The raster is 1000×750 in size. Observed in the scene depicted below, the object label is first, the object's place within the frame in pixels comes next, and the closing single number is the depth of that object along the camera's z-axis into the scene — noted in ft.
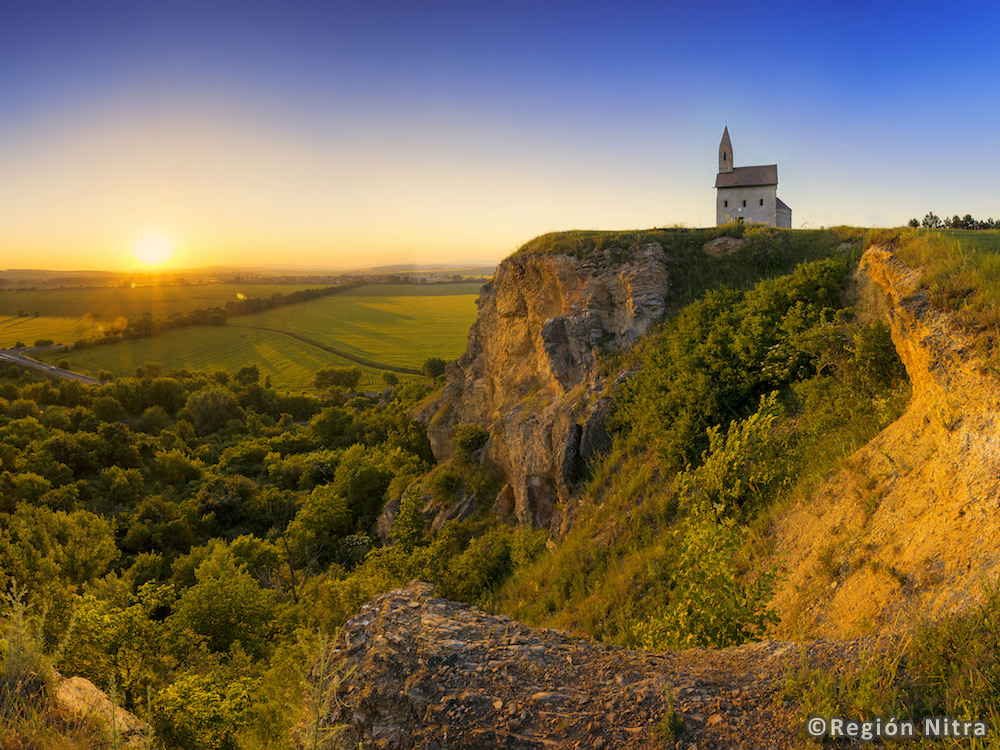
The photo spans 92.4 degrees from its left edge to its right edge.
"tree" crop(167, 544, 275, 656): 64.18
